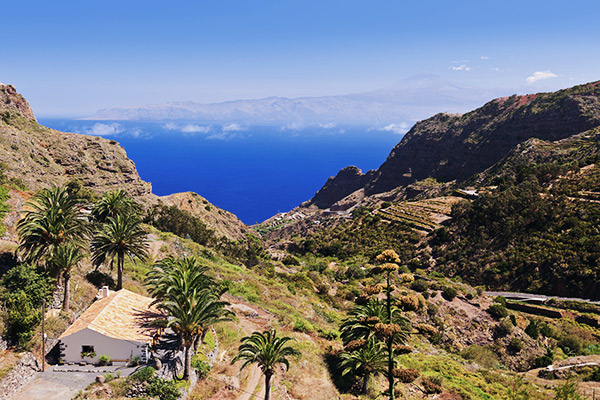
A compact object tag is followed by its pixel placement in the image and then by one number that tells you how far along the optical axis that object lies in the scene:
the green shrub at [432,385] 29.91
